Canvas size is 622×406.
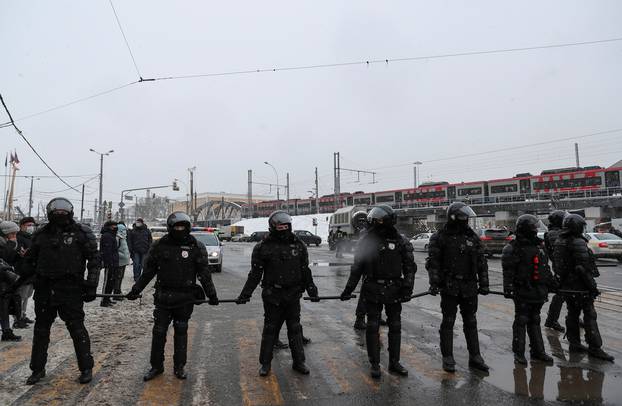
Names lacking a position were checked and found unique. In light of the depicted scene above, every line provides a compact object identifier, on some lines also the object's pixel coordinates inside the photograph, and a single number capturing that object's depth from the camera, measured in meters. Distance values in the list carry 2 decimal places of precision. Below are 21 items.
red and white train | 36.22
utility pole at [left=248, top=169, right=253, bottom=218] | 61.04
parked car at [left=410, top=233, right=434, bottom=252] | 29.75
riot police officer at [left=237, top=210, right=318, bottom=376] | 4.95
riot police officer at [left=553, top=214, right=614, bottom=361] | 5.55
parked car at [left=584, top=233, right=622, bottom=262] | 18.78
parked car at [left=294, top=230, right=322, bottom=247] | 40.78
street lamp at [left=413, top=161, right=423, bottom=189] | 68.89
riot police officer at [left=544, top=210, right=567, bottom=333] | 6.81
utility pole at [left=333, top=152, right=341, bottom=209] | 45.20
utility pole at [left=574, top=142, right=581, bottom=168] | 57.27
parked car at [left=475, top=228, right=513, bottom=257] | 20.86
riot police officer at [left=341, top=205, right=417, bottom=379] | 4.94
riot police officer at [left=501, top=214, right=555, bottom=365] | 5.32
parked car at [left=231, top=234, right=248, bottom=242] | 55.74
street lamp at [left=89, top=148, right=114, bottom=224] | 35.28
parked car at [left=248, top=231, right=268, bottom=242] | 48.94
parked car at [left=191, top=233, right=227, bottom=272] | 16.53
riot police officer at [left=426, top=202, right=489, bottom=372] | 5.12
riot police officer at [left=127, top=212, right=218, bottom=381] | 4.78
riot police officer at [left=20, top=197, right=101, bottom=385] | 4.57
